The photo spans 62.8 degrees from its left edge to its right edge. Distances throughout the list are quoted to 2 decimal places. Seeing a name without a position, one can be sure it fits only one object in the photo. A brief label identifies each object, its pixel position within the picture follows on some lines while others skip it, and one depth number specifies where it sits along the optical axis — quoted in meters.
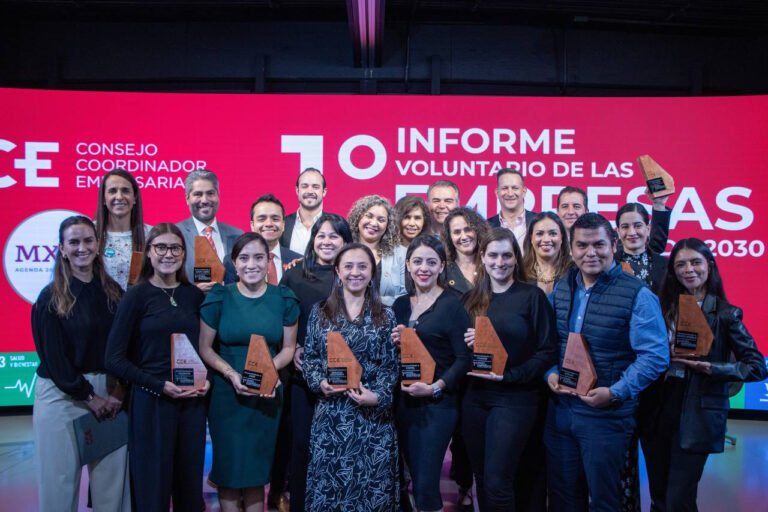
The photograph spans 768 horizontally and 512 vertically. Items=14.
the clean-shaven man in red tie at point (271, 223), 3.68
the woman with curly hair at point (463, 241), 3.42
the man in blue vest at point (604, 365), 2.49
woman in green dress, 2.80
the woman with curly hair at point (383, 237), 3.54
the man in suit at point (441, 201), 4.17
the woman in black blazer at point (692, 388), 2.64
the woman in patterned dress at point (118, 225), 3.20
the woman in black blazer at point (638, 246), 3.35
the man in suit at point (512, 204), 4.15
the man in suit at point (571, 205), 3.92
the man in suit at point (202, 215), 3.60
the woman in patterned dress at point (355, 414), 2.70
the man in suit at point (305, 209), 4.16
